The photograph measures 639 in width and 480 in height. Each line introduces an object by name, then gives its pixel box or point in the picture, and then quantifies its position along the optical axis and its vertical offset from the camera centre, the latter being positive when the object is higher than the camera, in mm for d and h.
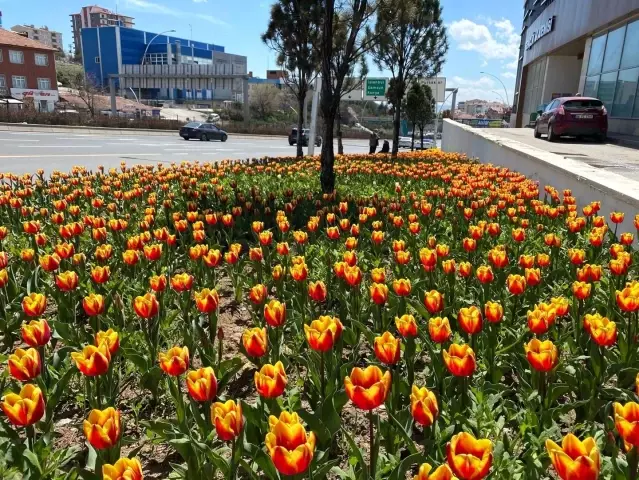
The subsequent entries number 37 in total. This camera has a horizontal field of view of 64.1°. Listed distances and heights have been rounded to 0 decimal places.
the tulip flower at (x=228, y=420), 1486 -879
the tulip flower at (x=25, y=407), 1537 -903
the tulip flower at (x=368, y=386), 1520 -796
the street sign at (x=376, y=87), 42094 +2518
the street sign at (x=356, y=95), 55122 +2397
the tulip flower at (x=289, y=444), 1287 -837
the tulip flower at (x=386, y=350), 1873 -829
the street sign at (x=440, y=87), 45347 +3192
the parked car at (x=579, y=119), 16422 +247
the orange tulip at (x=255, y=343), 1993 -876
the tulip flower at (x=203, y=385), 1699 -892
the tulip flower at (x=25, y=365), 1789 -903
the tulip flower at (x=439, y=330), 2119 -846
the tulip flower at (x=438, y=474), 1264 -853
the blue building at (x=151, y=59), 86438 +9810
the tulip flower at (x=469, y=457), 1284 -834
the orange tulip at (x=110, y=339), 2012 -895
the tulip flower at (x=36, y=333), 2033 -900
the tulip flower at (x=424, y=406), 1603 -881
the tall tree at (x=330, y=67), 7762 +738
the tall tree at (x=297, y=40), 14881 +2286
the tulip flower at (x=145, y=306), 2381 -903
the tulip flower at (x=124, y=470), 1299 -914
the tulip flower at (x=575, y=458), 1205 -785
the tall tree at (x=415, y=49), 17422 +2433
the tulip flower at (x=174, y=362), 1884 -910
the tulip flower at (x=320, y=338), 1896 -809
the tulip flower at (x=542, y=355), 1888 -829
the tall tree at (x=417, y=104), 26141 +823
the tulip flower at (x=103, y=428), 1468 -920
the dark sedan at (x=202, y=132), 35094 -1487
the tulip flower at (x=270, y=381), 1693 -865
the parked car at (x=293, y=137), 36562 -1638
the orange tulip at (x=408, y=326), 2195 -866
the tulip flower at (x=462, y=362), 1800 -831
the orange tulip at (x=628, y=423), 1354 -773
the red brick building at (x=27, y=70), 60125 +3873
